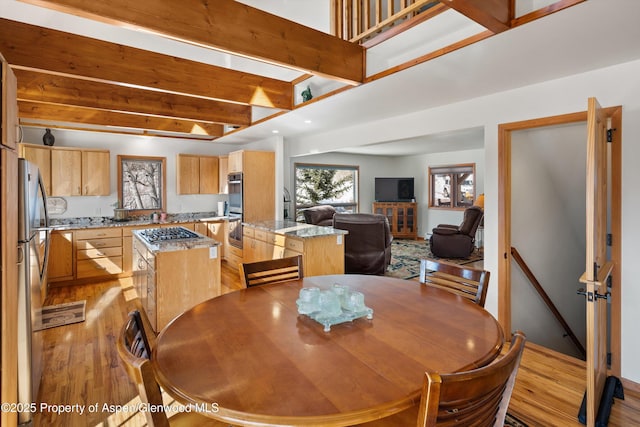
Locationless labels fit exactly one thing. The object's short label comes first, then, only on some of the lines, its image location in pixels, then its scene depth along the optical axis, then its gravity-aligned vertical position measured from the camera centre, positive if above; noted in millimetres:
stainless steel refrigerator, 1921 -521
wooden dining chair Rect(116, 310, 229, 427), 903 -507
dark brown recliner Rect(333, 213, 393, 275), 5047 -557
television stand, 9367 -310
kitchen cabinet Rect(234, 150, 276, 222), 5648 +442
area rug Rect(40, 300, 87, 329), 3553 -1226
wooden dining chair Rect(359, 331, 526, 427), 806 -496
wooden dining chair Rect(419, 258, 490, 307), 1979 -484
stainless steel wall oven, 5656 -27
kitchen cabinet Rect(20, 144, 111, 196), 4922 +633
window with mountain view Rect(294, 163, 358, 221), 8492 +564
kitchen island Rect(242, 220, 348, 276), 3906 -491
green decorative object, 3502 +1217
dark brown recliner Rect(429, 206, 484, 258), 6633 -650
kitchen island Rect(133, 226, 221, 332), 3154 -672
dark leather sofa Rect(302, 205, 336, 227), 7746 -214
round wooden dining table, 927 -551
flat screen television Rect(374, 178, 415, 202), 9500 +511
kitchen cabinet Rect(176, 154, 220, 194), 6266 +662
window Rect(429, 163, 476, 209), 8445 +549
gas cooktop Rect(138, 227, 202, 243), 3638 -318
